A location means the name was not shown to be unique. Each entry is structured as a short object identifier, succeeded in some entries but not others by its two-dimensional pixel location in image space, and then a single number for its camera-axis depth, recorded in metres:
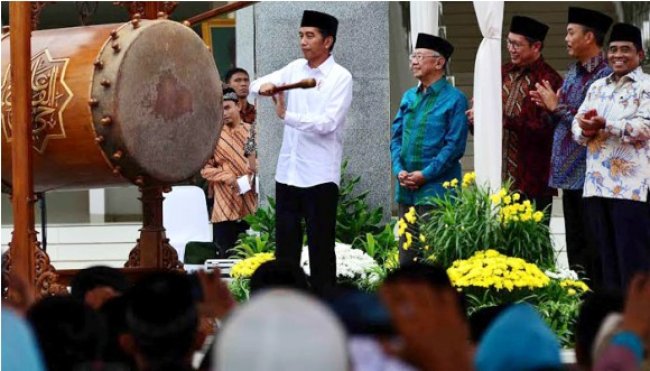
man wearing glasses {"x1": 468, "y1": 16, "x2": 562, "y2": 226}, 14.68
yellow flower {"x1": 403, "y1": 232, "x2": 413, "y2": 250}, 14.35
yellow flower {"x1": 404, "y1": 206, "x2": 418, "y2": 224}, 14.40
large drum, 12.14
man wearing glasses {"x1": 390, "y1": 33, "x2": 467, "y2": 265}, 14.47
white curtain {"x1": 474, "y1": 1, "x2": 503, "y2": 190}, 14.20
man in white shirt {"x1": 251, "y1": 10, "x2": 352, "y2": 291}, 13.98
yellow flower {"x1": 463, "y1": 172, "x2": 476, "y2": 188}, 14.37
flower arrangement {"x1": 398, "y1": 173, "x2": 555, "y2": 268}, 13.59
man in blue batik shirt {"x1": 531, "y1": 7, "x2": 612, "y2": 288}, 13.92
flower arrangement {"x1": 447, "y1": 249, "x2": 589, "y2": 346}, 12.58
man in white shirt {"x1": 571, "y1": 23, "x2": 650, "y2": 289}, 13.01
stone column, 17.67
